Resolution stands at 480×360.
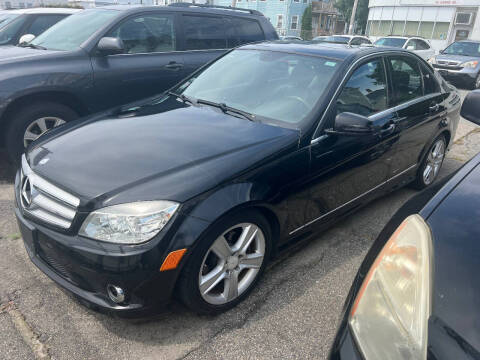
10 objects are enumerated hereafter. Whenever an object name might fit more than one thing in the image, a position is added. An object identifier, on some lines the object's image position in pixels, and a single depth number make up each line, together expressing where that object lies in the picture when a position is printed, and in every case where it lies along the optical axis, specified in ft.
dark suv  12.95
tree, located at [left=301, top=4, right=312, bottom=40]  140.67
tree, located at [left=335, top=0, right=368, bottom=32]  177.40
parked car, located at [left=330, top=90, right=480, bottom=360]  3.54
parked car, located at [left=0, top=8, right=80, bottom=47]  22.33
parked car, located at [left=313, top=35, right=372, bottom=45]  58.69
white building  103.97
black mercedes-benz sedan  6.42
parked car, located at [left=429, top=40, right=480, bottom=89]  41.73
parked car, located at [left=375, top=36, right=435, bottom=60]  50.26
